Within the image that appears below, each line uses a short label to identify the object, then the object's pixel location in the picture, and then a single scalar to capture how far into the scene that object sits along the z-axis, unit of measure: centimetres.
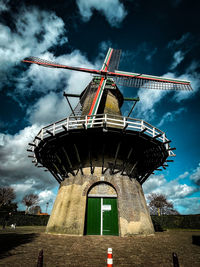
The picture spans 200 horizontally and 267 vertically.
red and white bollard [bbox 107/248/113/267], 315
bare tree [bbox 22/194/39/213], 5111
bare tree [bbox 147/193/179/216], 4497
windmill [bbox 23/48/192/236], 1020
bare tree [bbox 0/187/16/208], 4332
